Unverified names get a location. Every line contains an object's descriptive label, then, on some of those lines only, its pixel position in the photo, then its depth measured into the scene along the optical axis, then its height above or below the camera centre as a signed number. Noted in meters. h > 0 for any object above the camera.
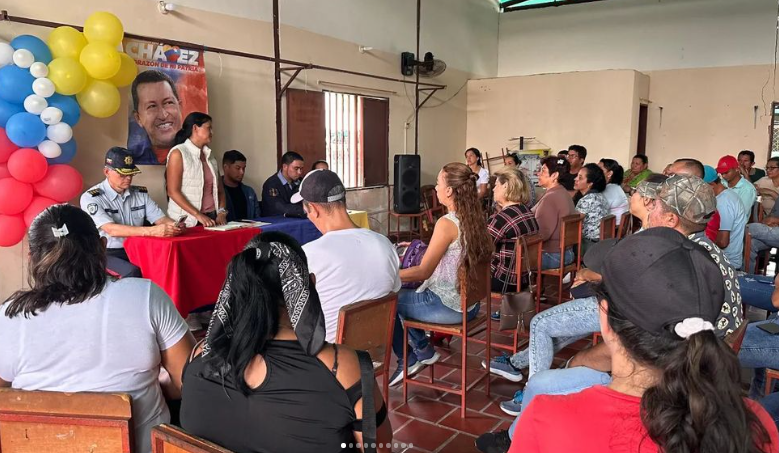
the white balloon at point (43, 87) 3.27 +0.39
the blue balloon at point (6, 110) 3.25 +0.25
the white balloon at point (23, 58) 3.24 +0.55
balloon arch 3.26 +0.31
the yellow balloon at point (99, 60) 3.49 +0.59
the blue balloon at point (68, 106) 3.44 +0.30
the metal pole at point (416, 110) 7.98 +0.68
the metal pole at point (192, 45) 3.71 +0.94
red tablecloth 3.27 -0.65
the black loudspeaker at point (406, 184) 7.28 -0.35
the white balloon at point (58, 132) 3.43 +0.13
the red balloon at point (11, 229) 3.34 -0.46
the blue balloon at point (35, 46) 3.33 +0.64
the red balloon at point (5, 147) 3.28 +0.04
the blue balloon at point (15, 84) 3.18 +0.40
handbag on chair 2.78 -0.75
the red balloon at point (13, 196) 3.25 -0.25
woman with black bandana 1.15 -0.45
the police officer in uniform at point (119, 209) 3.34 -0.34
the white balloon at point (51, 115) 3.35 +0.23
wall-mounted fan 7.67 +1.29
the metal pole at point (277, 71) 5.73 +0.88
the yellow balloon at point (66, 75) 3.37 +0.48
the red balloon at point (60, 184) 3.47 -0.19
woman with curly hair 2.68 -0.46
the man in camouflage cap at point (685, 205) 2.19 -0.18
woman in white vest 3.99 -0.16
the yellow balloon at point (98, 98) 3.61 +0.36
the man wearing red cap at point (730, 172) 5.12 -0.11
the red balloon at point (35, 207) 3.42 -0.33
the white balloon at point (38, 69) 3.28 +0.49
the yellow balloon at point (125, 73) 3.79 +0.56
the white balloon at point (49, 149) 3.41 +0.03
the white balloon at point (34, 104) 3.27 +0.29
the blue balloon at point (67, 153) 3.62 +0.01
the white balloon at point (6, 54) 3.24 +0.58
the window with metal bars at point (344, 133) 6.21 +0.29
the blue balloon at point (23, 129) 3.23 +0.14
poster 4.40 +0.47
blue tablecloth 4.28 -0.56
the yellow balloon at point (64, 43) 3.49 +0.69
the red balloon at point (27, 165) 3.26 -0.07
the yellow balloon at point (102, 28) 3.58 +0.81
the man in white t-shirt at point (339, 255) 2.10 -0.37
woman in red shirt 0.84 -0.34
